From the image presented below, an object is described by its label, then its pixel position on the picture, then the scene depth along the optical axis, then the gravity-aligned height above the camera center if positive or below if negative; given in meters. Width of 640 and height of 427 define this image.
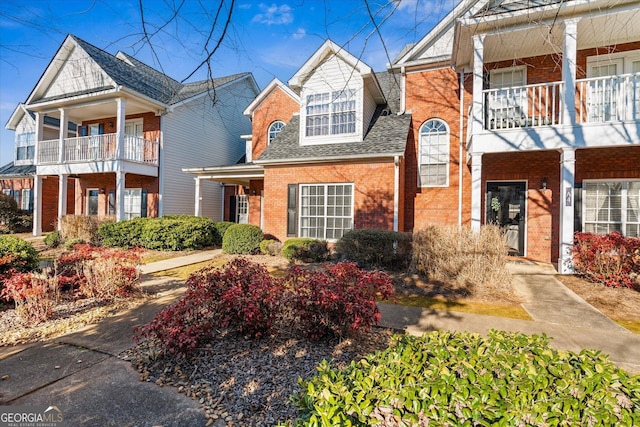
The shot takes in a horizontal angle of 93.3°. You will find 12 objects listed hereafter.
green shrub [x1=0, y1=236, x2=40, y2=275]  5.98 -0.89
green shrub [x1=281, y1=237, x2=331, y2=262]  9.92 -1.20
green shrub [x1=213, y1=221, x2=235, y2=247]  13.82 -0.88
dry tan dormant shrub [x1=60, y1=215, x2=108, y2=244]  13.60 -0.74
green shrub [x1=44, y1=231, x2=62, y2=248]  13.01 -1.25
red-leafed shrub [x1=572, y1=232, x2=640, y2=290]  6.53 -0.90
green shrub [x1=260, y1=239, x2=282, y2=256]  10.99 -1.19
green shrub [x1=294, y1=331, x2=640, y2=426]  1.49 -0.94
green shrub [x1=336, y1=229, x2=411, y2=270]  8.20 -0.90
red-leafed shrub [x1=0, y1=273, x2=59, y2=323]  4.71 -1.33
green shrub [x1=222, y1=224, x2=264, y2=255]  11.49 -0.99
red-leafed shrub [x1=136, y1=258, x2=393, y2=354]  3.54 -1.16
